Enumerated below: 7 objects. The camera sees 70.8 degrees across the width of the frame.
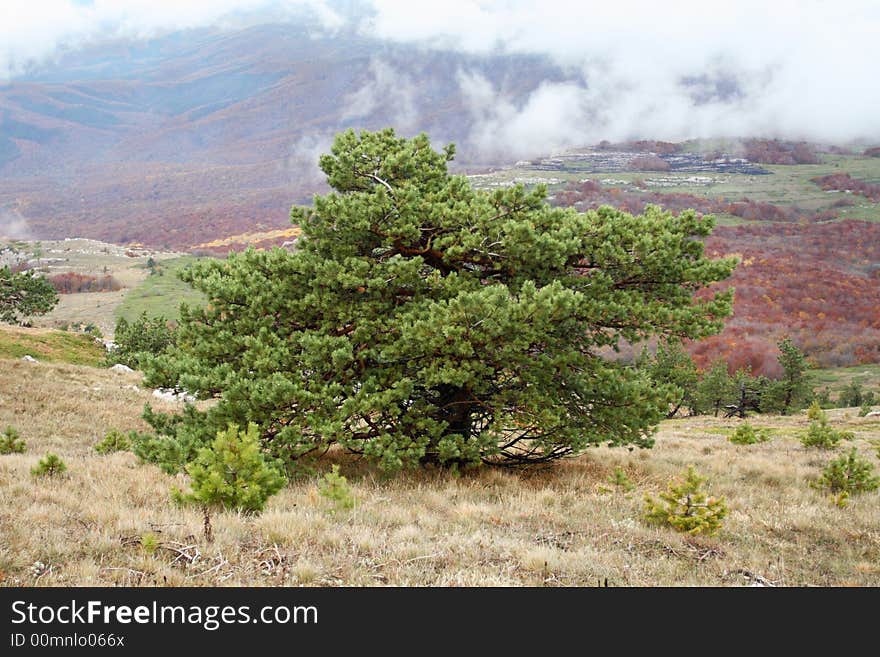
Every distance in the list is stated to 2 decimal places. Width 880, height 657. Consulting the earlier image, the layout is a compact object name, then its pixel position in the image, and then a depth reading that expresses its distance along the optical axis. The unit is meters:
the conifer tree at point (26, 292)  41.16
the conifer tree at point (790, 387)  45.28
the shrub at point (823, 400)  52.41
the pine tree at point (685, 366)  42.21
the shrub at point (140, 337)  40.88
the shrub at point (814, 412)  26.06
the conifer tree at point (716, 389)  47.31
